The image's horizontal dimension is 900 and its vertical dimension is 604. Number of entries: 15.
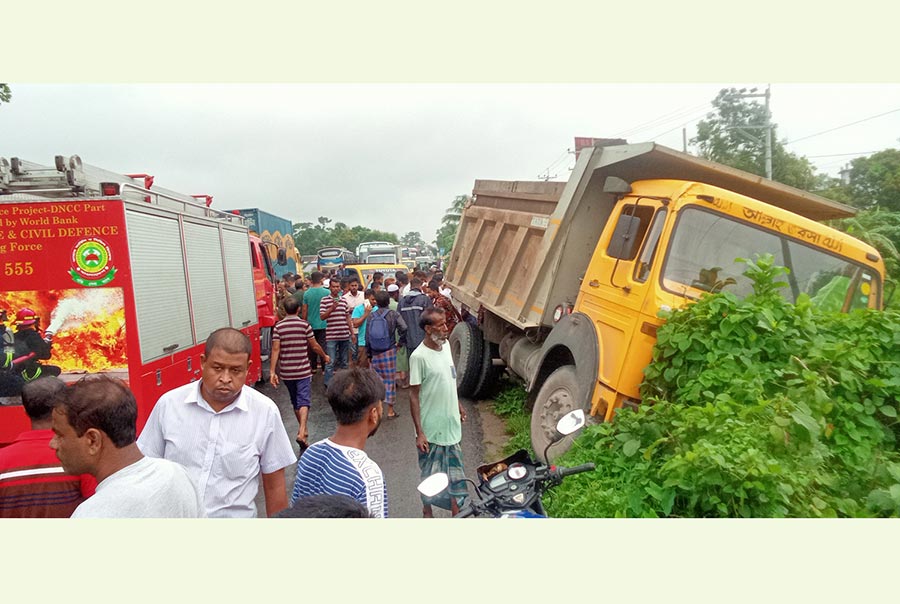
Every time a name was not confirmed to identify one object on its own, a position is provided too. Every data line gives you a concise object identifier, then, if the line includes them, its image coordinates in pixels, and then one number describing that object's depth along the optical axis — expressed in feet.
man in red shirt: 8.01
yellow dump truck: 13.43
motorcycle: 7.98
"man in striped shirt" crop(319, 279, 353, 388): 28.25
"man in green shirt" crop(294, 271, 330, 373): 30.78
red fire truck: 16.21
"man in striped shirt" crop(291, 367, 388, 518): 7.82
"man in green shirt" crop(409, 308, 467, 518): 14.33
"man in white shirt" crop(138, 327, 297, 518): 8.85
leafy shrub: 9.12
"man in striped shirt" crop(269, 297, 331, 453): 20.86
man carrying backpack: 24.89
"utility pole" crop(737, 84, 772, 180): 61.24
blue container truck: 64.54
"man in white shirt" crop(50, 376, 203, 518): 6.55
